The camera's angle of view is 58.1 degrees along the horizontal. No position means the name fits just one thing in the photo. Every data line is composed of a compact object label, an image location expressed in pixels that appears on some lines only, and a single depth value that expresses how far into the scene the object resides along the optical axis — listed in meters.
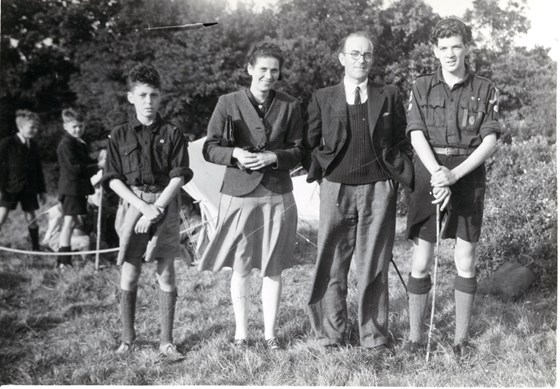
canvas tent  5.63
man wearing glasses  2.90
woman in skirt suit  2.97
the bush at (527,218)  4.33
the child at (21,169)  5.04
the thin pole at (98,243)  5.03
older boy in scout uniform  2.80
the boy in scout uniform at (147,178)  3.03
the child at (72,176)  5.12
